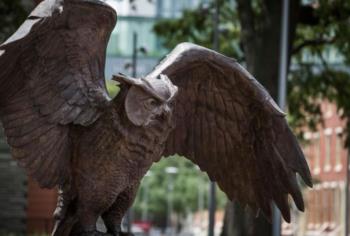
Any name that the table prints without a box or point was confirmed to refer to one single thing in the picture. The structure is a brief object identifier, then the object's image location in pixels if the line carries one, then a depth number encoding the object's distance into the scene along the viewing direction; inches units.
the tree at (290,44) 797.9
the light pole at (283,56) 794.2
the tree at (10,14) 791.7
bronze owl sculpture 302.2
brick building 2174.0
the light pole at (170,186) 2876.7
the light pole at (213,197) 1000.2
